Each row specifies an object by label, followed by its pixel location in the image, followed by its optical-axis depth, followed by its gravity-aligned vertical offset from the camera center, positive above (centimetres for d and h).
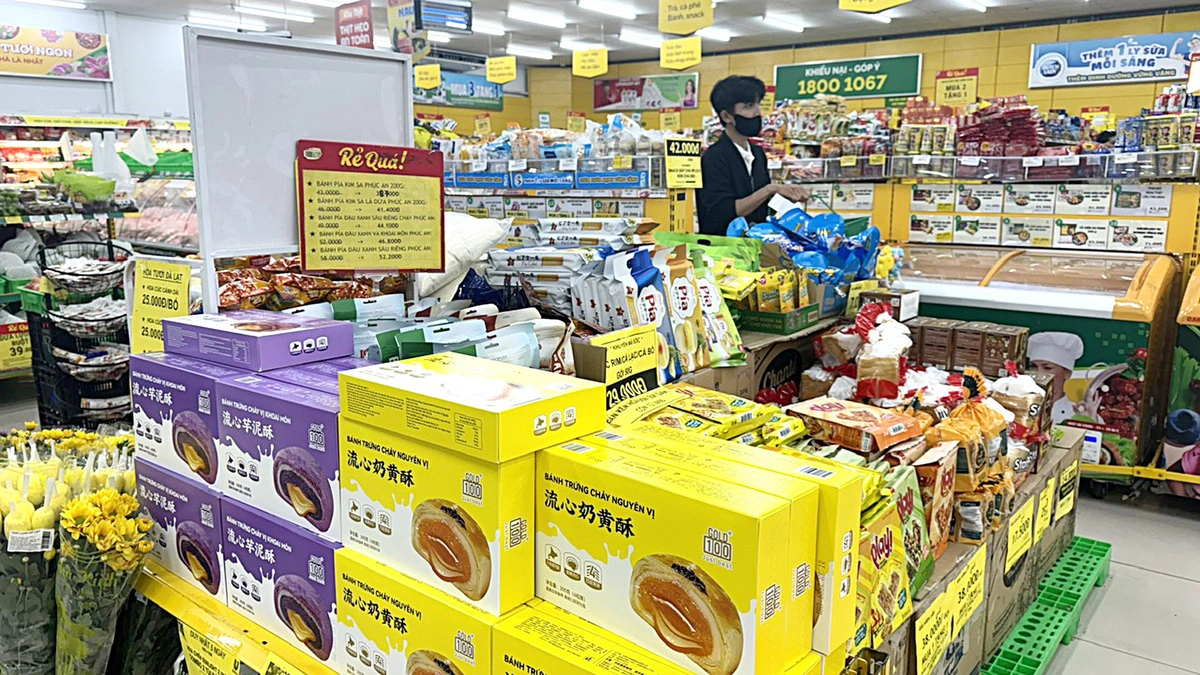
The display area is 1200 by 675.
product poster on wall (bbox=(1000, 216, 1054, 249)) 489 -22
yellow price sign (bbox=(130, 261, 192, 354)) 217 -27
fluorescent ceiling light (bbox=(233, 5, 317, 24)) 1205 +258
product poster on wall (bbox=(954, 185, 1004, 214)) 502 -3
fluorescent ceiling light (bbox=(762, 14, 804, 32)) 1304 +264
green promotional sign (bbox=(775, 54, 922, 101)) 1384 +195
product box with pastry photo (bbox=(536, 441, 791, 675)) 105 -47
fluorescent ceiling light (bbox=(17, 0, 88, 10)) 1143 +254
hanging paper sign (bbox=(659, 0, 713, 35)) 827 +173
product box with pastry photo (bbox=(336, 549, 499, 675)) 127 -67
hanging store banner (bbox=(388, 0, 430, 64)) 855 +174
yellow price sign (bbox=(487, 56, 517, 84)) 1274 +185
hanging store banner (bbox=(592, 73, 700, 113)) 1714 +208
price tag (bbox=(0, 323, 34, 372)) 595 -109
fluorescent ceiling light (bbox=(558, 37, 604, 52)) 1529 +268
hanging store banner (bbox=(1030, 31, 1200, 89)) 1141 +186
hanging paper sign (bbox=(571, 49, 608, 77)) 1201 +185
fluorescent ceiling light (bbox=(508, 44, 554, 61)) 1612 +270
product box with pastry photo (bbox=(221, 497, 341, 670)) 150 -70
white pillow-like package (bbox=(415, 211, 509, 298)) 255 -17
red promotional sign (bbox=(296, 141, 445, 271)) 209 -4
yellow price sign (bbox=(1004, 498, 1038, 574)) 248 -101
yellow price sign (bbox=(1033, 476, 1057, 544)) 278 -104
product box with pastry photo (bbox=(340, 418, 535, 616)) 122 -48
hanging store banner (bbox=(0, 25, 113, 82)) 1157 +191
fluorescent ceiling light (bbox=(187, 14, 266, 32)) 1300 +260
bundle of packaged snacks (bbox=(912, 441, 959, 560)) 202 -70
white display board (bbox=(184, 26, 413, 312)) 194 +17
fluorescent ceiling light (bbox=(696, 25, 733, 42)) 1412 +268
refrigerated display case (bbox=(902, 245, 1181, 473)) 407 -65
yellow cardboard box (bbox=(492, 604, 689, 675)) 113 -62
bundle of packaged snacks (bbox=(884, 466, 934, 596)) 180 -71
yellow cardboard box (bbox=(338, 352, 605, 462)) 119 -31
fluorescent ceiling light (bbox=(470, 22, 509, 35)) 1356 +264
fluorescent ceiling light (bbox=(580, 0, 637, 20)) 1158 +257
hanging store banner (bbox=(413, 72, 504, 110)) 1587 +190
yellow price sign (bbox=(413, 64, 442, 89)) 1249 +170
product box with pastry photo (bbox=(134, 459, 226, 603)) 171 -68
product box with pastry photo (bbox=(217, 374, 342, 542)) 146 -45
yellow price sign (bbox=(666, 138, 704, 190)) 404 +14
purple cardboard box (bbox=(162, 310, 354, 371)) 168 -30
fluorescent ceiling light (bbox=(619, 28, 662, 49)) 1430 +264
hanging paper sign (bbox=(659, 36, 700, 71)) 1055 +173
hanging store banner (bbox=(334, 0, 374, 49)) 835 +169
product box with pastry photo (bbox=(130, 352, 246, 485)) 167 -45
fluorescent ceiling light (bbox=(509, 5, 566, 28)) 1236 +262
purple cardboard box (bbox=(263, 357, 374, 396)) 157 -35
